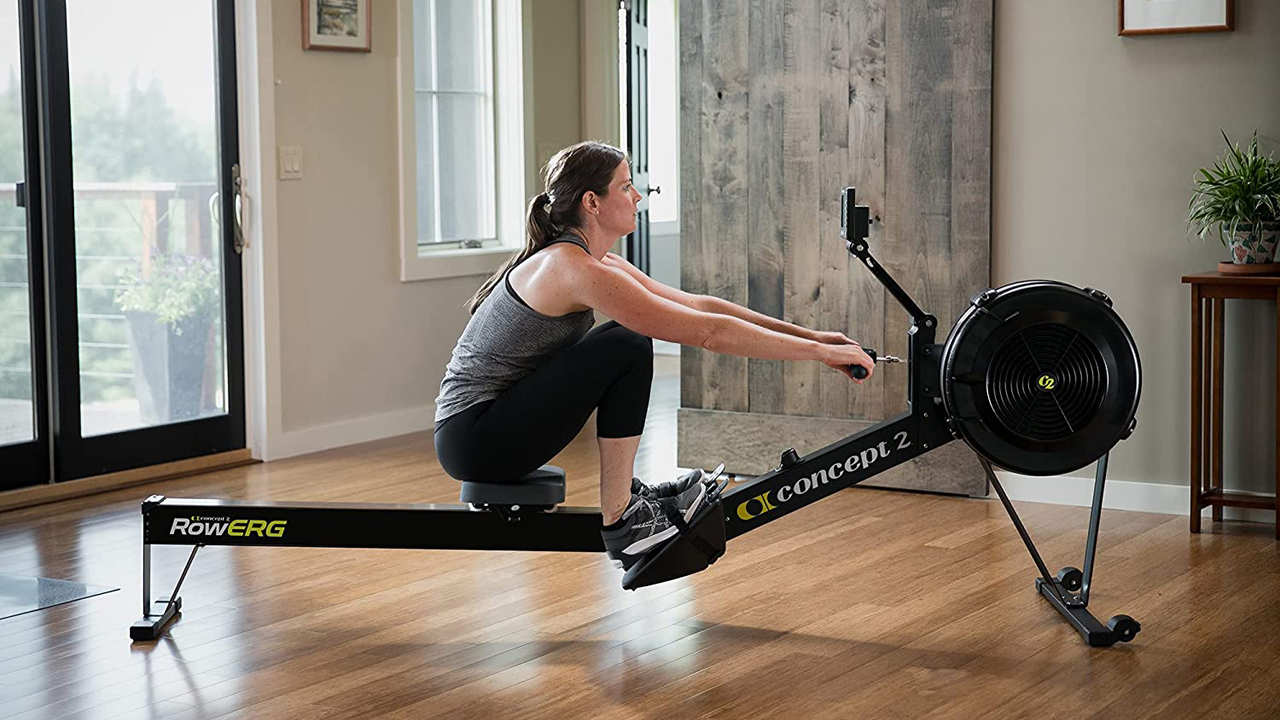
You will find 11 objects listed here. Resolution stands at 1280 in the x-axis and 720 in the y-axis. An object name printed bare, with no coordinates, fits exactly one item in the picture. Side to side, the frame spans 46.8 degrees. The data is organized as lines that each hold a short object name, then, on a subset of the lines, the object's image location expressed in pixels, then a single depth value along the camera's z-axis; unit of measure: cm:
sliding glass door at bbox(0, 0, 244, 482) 477
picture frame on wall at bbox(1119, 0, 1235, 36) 422
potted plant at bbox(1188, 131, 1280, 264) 404
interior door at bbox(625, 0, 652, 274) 745
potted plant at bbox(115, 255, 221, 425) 507
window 604
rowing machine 309
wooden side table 407
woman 304
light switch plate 546
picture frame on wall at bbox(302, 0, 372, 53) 548
